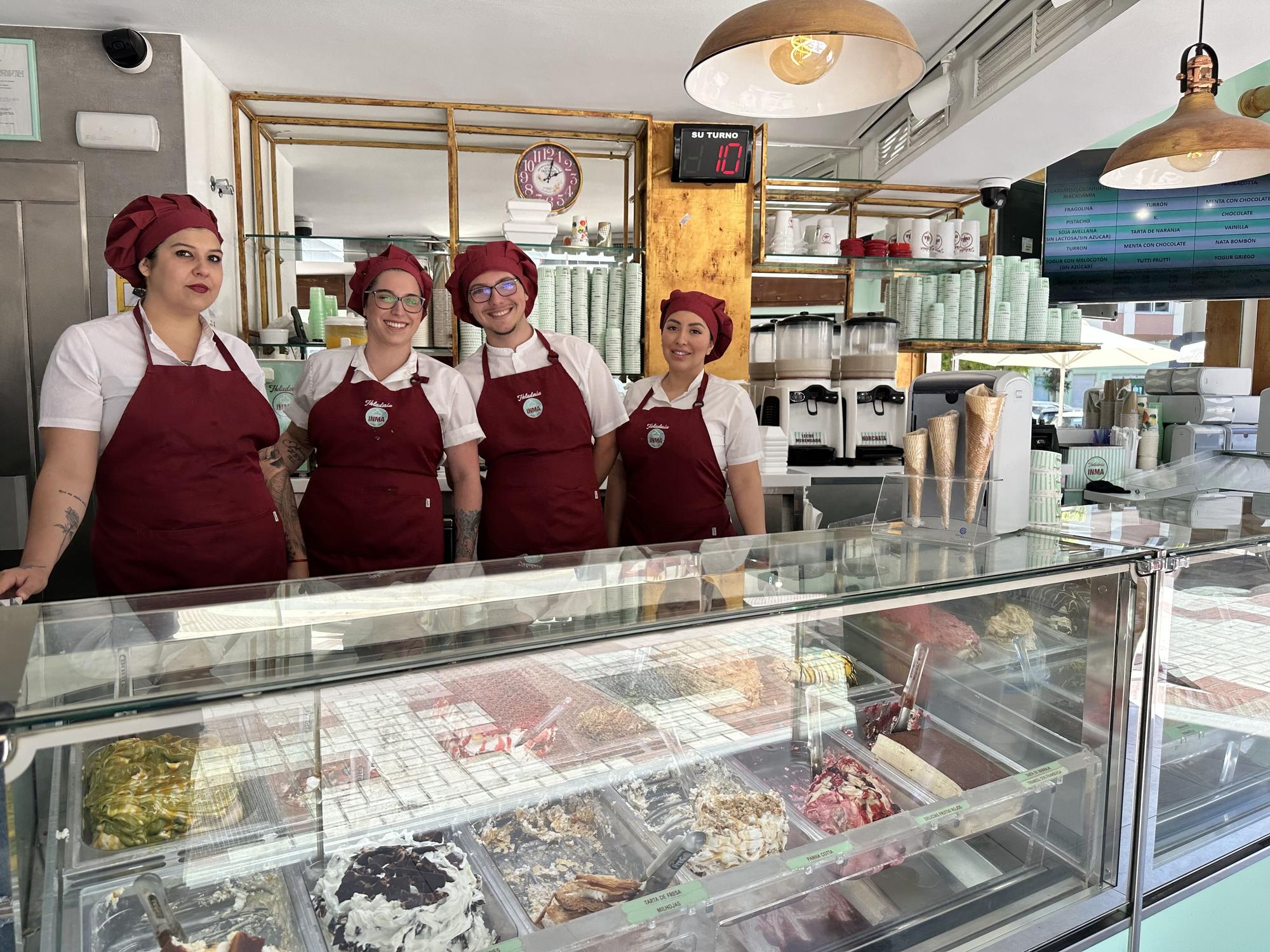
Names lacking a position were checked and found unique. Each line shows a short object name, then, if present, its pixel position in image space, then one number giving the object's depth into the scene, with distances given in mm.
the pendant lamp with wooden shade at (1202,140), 2209
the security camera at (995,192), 5066
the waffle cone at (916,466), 1697
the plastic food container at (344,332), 3949
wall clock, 4457
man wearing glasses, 2650
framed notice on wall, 3494
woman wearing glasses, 2371
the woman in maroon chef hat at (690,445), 2857
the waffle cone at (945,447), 1659
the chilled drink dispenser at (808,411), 4203
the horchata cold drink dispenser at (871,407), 4238
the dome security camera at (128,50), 3422
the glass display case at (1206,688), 1466
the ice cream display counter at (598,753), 976
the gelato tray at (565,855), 1129
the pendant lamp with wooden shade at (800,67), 1768
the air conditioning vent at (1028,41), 3105
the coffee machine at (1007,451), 1656
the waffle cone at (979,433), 1610
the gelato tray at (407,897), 1045
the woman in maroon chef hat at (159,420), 1902
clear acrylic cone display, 1613
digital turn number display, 4418
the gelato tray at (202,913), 963
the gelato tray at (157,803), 1030
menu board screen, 5488
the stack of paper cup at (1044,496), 1787
